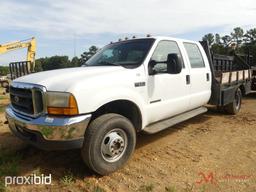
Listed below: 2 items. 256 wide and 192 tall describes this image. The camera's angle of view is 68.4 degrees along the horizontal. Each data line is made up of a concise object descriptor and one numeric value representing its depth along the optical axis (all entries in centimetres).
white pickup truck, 227
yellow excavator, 1402
